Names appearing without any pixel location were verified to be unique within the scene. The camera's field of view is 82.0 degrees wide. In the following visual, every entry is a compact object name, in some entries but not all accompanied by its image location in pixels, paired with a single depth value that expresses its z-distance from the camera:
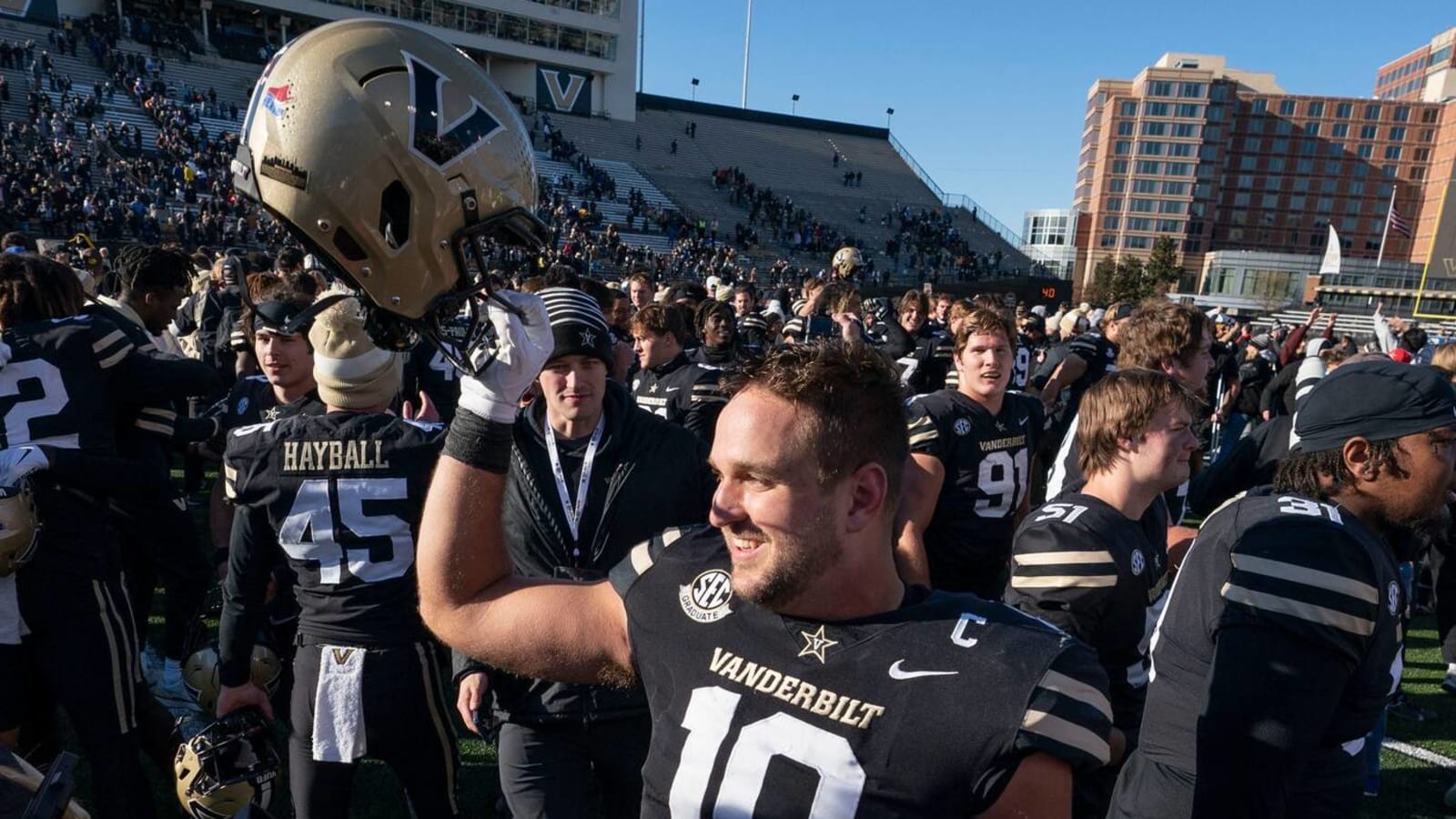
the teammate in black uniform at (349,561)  2.86
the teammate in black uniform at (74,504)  3.02
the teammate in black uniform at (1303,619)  1.83
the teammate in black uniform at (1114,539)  2.54
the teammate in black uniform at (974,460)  4.31
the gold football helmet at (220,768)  3.09
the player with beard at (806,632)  1.47
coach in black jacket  2.73
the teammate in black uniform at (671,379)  5.45
